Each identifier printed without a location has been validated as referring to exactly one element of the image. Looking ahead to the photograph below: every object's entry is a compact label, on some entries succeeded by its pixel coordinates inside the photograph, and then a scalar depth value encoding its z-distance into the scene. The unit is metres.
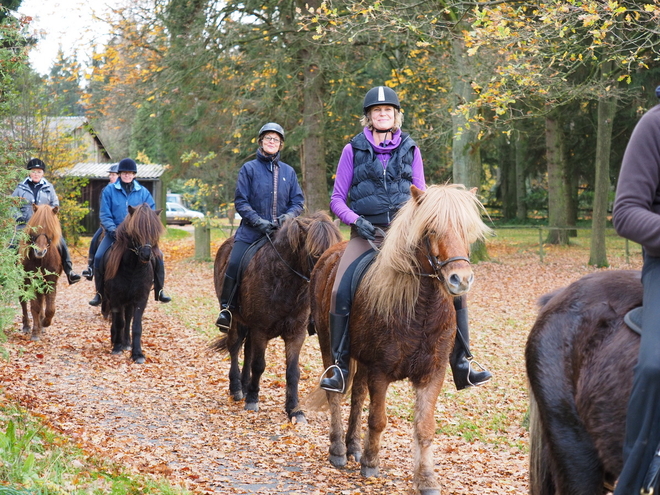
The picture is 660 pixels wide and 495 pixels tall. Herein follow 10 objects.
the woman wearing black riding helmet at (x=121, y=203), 11.34
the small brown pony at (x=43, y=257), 11.59
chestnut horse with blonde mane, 5.10
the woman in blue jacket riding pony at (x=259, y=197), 8.38
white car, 51.13
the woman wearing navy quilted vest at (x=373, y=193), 5.95
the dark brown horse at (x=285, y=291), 7.70
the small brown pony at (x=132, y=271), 10.46
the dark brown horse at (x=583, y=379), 3.40
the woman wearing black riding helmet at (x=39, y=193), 12.34
